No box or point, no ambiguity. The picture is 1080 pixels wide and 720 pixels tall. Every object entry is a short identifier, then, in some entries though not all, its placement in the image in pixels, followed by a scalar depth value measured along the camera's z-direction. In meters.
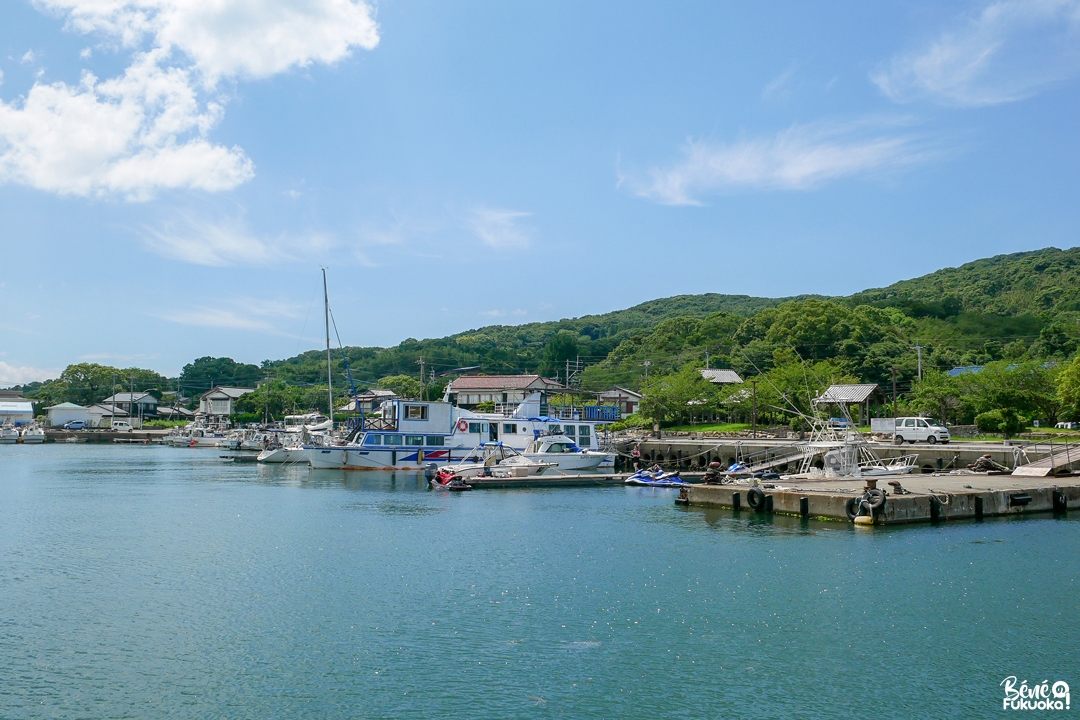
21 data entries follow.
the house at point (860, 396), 57.59
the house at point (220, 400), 122.57
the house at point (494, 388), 89.50
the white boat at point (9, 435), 97.50
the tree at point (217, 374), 143.62
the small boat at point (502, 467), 39.12
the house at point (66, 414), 117.50
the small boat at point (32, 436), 95.62
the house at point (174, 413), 127.25
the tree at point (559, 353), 116.00
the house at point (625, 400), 86.12
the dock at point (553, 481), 37.88
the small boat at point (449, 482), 36.91
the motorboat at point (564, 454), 42.59
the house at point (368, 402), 85.36
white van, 43.66
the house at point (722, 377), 78.32
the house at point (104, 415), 117.38
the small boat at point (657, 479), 38.59
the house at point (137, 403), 123.94
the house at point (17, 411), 120.31
